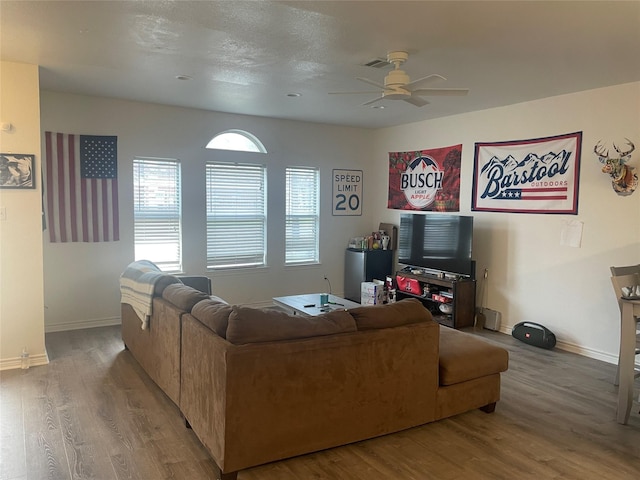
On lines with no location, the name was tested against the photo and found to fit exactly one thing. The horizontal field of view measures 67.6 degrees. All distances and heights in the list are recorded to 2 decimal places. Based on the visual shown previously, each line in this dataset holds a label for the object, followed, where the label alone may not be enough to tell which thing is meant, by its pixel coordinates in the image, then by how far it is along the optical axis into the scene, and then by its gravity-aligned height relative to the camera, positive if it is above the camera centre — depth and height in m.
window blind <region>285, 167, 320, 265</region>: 6.88 -0.11
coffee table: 4.67 -0.99
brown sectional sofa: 2.50 -0.99
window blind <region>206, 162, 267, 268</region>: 6.27 -0.11
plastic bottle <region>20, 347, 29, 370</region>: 4.17 -1.38
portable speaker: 4.92 -1.29
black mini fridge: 6.93 -0.86
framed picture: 4.02 +0.27
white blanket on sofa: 3.72 -0.69
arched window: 6.28 +0.87
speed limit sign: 7.23 +0.25
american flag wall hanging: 5.23 +0.18
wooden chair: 3.36 -0.48
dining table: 3.16 -0.95
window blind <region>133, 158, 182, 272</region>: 5.75 -0.08
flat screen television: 5.58 -0.39
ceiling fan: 3.57 +0.92
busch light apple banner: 6.16 +0.42
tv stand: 5.56 -1.02
